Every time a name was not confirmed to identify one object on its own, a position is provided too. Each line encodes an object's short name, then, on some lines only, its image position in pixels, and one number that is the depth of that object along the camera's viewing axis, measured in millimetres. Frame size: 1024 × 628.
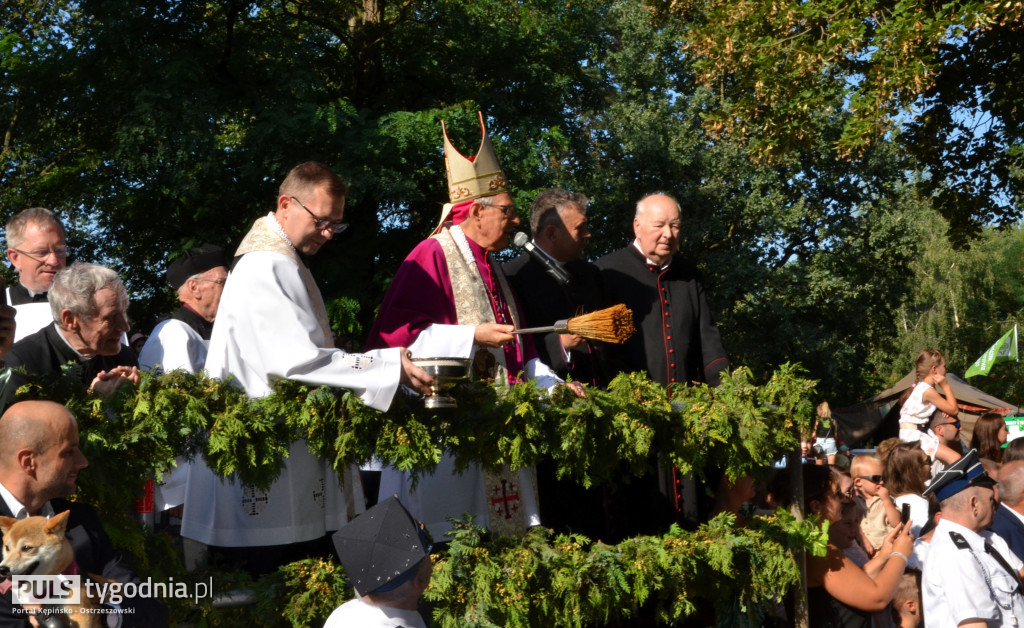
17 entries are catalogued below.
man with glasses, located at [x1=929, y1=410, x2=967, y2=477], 10258
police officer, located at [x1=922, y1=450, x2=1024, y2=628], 5699
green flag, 19016
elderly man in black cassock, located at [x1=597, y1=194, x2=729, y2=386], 6785
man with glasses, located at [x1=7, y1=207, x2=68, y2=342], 5801
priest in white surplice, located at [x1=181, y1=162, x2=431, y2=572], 4363
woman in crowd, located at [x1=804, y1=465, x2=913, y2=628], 5477
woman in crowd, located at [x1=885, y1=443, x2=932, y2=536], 6891
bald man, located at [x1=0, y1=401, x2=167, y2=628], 3516
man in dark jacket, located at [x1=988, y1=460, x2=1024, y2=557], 6539
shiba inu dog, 3309
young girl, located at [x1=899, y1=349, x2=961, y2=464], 10305
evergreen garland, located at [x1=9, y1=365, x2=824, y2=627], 4094
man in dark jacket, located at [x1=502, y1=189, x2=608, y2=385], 6543
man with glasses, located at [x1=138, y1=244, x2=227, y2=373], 5832
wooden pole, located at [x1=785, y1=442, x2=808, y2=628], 5086
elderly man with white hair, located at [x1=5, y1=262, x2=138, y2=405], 4488
